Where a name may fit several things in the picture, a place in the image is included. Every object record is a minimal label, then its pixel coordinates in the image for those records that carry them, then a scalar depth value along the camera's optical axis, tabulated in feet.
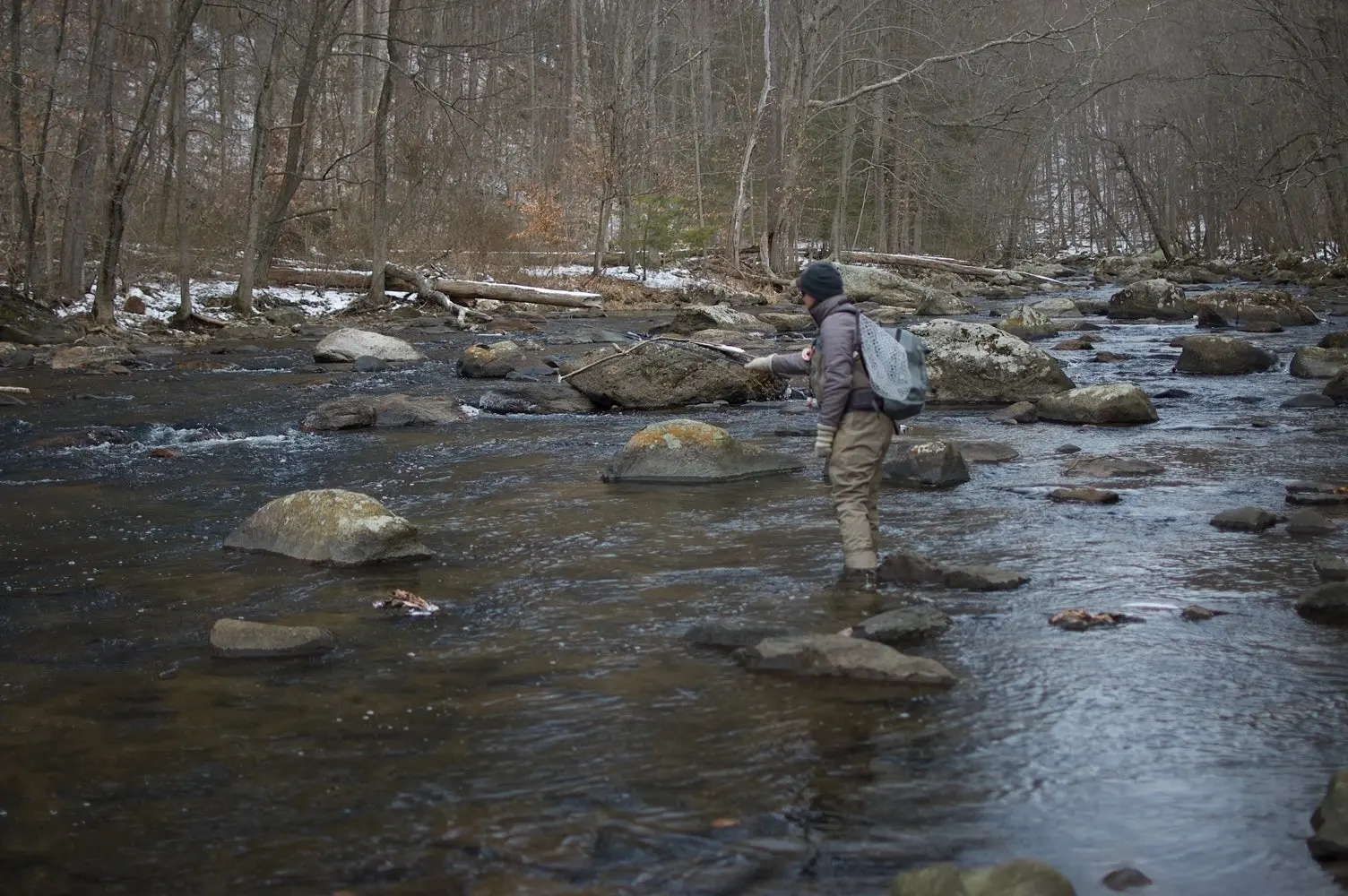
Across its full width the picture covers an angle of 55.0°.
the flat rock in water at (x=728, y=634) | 17.62
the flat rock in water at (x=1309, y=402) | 39.88
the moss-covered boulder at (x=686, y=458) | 30.63
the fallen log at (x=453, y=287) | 85.71
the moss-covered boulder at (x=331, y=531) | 22.76
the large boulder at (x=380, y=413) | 39.19
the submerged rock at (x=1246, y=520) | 24.08
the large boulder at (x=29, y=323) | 59.67
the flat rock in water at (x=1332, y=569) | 20.04
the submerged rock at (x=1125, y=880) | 11.05
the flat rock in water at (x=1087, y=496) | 26.86
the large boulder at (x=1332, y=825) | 11.36
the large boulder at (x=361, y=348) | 56.13
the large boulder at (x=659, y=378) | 43.32
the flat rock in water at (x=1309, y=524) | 23.53
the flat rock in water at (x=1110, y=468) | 29.94
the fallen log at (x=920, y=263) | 127.34
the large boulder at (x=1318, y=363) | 46.19
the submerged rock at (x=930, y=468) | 29.68
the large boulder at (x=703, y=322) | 65.67
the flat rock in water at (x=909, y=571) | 20.97
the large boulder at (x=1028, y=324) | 66.67
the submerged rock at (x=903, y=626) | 17.67
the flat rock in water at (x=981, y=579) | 20.44
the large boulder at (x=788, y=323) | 72.13
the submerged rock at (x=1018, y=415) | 39.50
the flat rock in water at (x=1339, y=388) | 40.60
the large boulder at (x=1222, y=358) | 48.80
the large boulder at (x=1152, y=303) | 77.30
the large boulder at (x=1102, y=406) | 37.99
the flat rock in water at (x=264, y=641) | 17.58
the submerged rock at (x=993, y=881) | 10.23
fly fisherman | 20.80
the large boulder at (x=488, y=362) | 51.11
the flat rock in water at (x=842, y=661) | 15.96
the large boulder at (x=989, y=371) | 44.21
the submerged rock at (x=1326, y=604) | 18.29
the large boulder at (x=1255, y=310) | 67.82
